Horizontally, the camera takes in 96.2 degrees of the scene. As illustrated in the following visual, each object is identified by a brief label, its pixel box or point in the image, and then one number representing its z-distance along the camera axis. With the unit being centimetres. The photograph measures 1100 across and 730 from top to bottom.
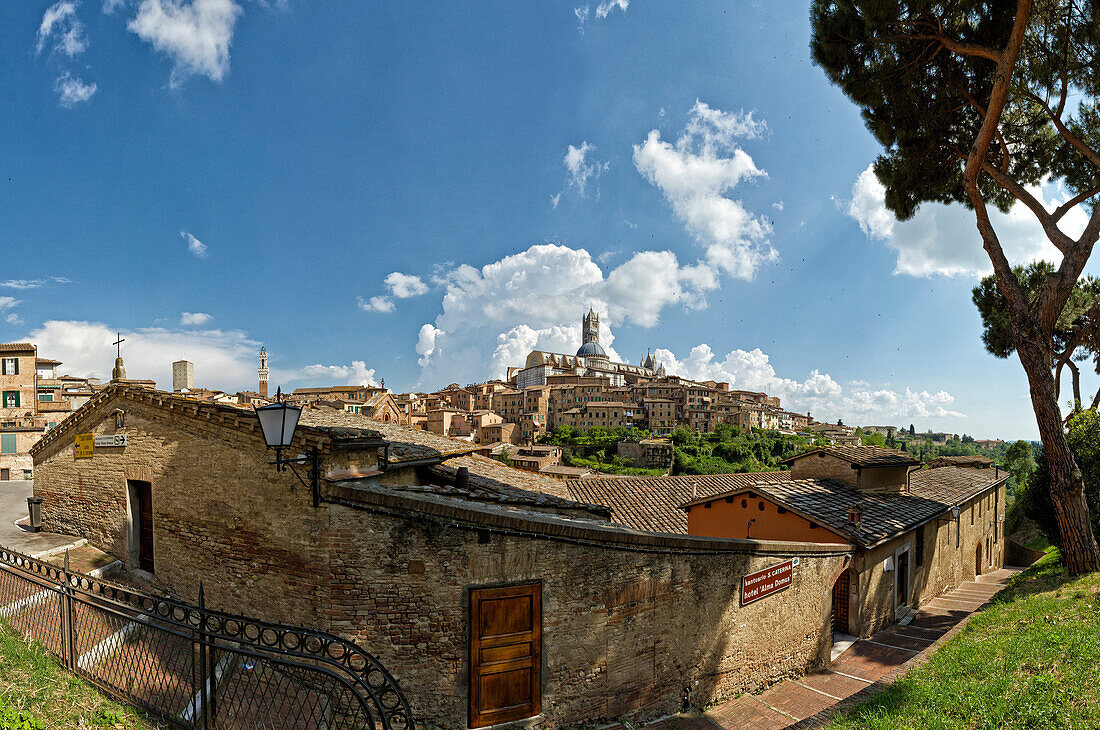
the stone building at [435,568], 573
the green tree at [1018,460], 4269
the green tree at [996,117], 1205
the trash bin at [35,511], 983
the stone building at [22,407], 2388
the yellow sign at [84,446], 881
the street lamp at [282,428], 556
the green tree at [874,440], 9059
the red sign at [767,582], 834
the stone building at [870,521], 1210
